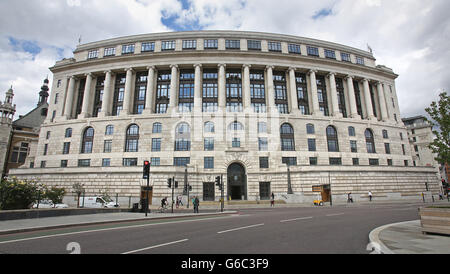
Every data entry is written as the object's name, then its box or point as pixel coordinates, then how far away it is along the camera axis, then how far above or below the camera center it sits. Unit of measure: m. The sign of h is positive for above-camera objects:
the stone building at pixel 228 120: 40.81 +12.83
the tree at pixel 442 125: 10.95 +2.74
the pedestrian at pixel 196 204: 23.73 -2.12
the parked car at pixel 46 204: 30.89 -2.56
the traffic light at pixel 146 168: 19.14 +1.36
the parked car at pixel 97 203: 33.50 -2.68
